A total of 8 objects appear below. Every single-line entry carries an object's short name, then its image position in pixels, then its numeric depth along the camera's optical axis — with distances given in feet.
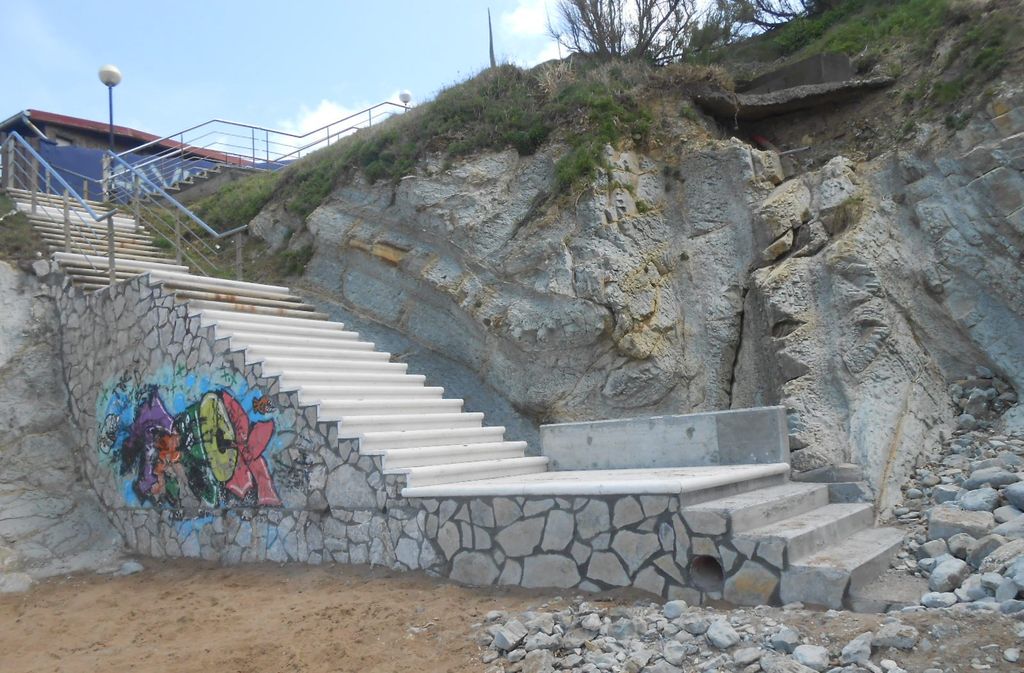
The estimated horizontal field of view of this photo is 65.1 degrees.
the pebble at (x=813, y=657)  12.11
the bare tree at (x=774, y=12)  40.50
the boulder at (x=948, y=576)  14.66
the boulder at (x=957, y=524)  16.65
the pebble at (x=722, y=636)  13.33
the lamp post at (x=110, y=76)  58.03
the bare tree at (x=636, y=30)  38.93
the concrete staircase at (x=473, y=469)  15.67
